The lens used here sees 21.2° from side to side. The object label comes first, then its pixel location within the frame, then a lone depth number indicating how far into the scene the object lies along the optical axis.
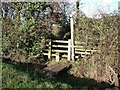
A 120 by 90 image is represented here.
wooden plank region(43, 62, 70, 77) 10.59
